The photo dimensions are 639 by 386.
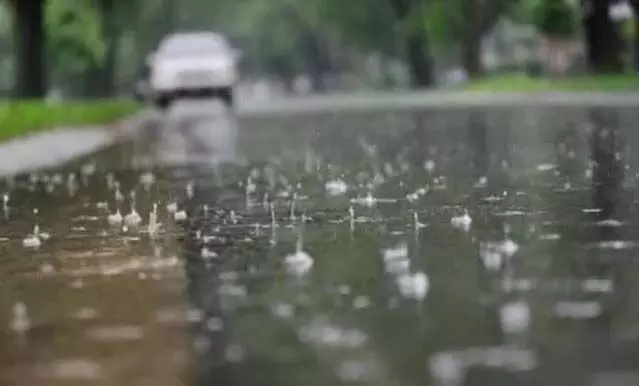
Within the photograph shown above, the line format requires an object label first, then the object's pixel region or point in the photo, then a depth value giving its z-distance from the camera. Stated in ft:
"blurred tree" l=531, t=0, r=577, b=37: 174.09
